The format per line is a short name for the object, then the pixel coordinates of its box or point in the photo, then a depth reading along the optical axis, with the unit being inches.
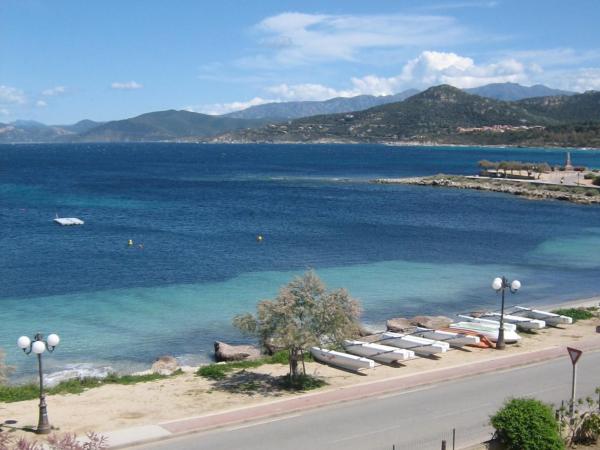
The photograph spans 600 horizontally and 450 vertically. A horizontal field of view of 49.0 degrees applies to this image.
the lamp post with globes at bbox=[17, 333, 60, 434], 613.6
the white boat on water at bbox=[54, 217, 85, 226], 2400.6
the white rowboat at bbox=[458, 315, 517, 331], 979.3
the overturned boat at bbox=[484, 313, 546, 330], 1018.7
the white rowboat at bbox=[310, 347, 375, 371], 820.0
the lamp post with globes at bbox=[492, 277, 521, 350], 916.6
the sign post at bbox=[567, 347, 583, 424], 579.8
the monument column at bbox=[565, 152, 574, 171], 4579.2
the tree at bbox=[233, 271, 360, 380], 731.4
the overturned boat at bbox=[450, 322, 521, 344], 944.3
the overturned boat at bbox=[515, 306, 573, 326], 1053.2
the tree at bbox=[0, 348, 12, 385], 628.6
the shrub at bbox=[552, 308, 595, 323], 1101.1
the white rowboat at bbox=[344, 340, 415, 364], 843.4
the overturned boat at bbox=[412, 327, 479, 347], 925.2
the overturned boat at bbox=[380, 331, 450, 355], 882.8
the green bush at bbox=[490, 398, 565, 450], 511.5
